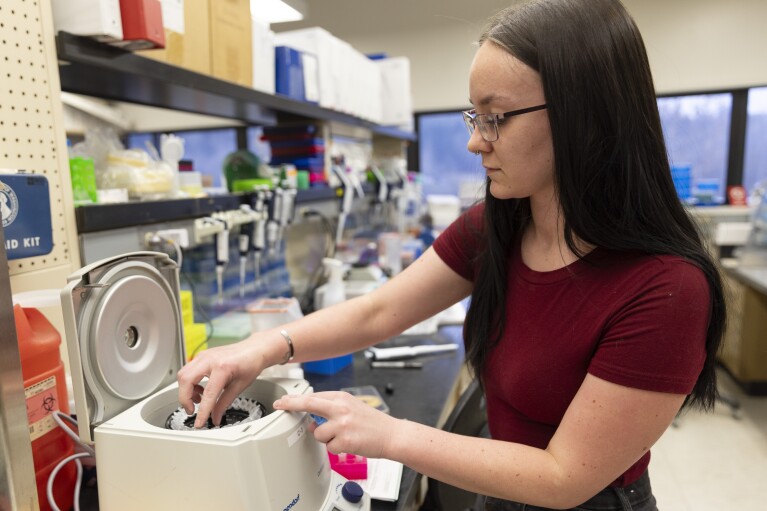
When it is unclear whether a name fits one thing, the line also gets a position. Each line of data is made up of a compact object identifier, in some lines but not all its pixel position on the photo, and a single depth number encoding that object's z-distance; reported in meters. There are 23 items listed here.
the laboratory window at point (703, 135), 4.26
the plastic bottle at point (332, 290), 2.12
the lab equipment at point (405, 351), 1.81
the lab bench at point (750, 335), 3.29
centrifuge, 0.69
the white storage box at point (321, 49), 2.37
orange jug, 0.87
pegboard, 1.00
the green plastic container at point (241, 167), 2.16
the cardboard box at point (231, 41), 1.58
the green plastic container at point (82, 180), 1.19
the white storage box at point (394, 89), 3.51
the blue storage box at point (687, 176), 4.25
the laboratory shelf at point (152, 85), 1.11
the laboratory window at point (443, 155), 4.92
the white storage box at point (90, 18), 1.05
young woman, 0.75
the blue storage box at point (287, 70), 2.02
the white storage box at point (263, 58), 1.85
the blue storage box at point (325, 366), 1.67
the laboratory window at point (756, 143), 4.14
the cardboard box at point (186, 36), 1.32
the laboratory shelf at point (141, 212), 1.17
